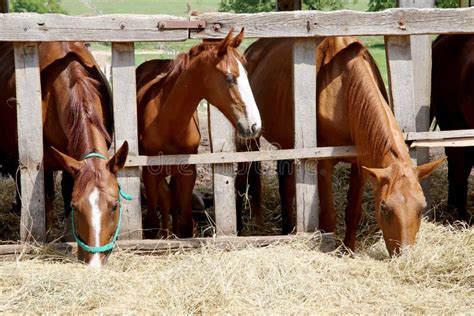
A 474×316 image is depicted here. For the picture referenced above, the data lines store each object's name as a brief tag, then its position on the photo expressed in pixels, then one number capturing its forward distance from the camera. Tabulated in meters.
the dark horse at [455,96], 6.81
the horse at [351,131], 4.93
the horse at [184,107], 5.20
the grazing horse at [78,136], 4.52
